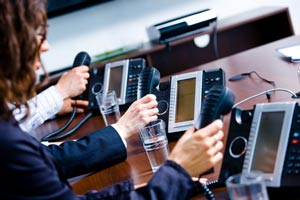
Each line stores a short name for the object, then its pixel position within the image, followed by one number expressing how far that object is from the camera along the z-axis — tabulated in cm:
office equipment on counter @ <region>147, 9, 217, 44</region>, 318
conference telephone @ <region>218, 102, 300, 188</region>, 119
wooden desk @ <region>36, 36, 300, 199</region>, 149
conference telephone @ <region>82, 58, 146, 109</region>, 191
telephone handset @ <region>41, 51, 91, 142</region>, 192
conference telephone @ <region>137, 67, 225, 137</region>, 156
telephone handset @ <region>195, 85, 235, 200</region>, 127
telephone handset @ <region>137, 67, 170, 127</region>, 164
